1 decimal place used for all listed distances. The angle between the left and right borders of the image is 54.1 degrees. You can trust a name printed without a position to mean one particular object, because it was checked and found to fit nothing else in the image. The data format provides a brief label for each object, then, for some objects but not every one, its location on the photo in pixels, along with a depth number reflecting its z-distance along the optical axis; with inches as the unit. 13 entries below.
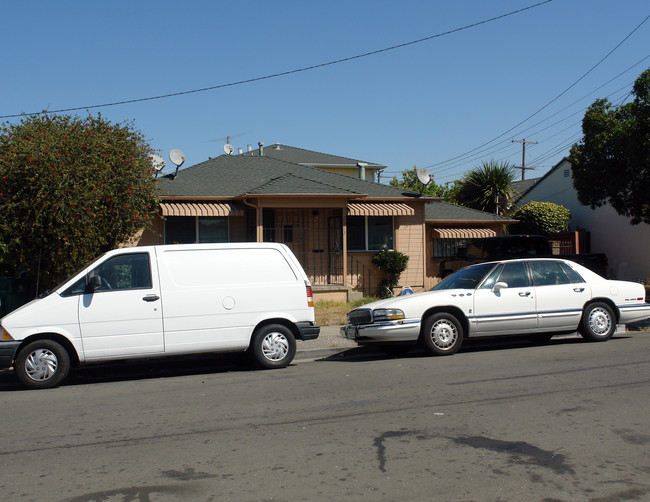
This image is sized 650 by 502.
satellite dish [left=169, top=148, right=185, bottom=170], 726.5
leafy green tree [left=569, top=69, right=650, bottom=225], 712.4
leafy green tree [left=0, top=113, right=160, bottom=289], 452.1
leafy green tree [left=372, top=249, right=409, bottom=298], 748.0
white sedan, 391.2
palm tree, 1079.6
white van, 331.6
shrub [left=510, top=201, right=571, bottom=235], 1042.8
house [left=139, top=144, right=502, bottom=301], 689.0
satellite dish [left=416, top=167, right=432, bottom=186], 806.5
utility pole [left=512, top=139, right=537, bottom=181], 1889.8
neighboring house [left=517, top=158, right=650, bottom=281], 989.8
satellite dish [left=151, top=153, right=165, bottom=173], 612.2
